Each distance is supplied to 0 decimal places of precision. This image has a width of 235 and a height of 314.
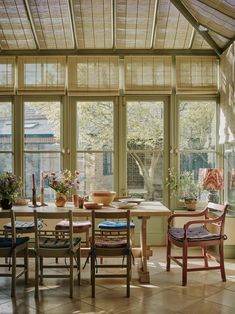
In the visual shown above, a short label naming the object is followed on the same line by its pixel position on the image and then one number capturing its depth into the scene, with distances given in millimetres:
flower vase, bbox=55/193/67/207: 4668
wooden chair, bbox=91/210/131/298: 3930
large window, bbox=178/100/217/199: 6238
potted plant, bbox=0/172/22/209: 4496
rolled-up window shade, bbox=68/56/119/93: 6191
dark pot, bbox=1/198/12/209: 4512
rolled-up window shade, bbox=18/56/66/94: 6195
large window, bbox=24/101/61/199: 6266
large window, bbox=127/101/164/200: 6273
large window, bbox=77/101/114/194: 6262
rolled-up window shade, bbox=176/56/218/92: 6180
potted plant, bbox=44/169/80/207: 4652
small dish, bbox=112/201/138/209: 4523
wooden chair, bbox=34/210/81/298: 3953
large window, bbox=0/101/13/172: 6305
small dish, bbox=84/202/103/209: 4469
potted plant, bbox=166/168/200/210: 6141
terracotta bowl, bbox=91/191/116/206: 4715
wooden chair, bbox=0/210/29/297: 3951
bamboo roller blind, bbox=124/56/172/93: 6199
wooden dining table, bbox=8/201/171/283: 4316
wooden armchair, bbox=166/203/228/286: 4399
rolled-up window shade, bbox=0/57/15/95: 6238
